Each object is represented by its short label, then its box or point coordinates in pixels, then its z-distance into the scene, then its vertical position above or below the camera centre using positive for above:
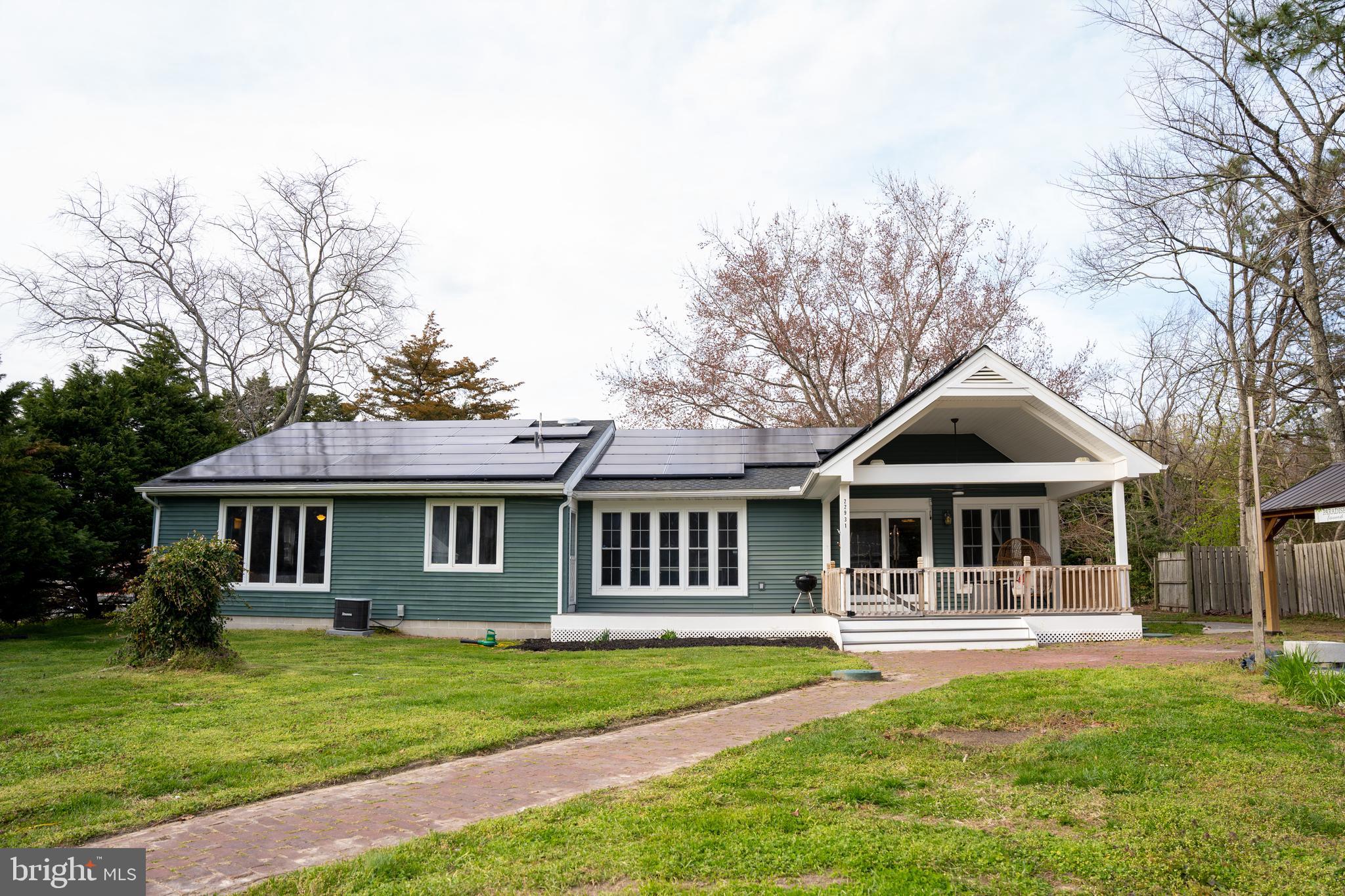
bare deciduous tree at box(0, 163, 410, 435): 31.14 +9.71
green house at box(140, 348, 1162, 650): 15.80 +0.37
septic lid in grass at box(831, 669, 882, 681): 11.00 -1.62
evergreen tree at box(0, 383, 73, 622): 14.88 +0.40
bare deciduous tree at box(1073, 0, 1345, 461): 14.05 +7.17
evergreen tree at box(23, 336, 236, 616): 18.59 +2.13
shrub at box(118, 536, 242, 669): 11.10 -0.79
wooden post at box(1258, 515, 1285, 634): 15.54 -0.55
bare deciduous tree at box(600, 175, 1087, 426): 30.53 +7.93
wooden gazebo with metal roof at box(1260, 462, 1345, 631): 13.82 +0.64
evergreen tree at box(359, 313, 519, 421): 42.69 +7.94
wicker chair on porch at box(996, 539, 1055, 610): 15.91 -0.69
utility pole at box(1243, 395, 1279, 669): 9.45 -0.67
